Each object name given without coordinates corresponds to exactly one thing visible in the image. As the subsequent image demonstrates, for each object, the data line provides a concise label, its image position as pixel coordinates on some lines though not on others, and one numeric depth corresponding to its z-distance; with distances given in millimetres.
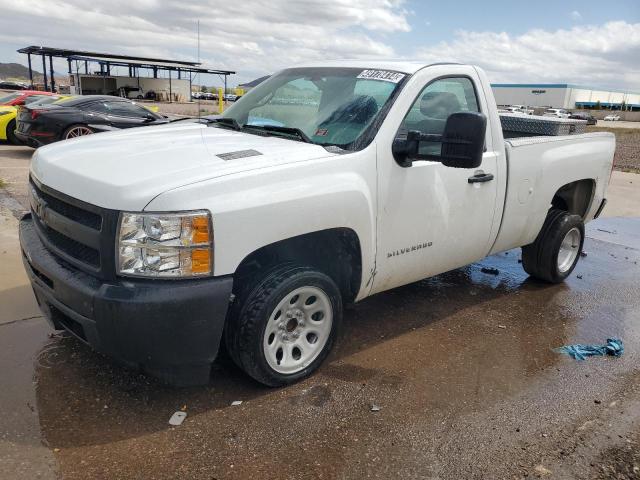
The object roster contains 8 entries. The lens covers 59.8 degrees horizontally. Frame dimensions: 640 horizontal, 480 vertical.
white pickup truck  2641
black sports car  11344
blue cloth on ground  4078
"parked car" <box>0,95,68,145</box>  13469
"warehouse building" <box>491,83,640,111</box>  104500
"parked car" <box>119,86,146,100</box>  46394
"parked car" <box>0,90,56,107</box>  14991
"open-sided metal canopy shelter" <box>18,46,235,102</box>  41781
